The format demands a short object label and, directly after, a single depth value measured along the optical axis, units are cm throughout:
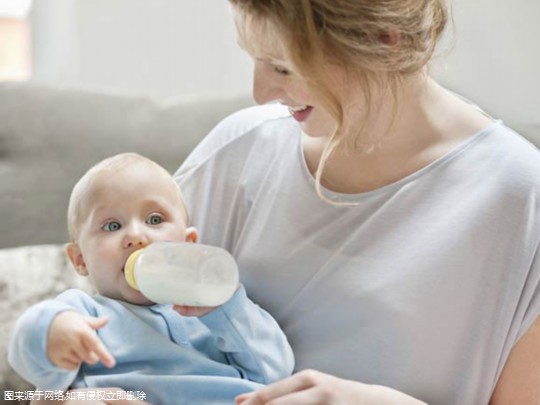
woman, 111
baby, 114
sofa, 154
